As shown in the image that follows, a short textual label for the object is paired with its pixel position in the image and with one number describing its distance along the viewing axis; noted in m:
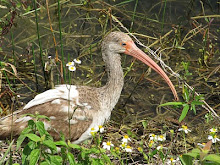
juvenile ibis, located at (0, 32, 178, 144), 8.96
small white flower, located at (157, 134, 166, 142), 7.64
